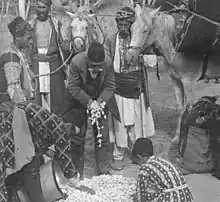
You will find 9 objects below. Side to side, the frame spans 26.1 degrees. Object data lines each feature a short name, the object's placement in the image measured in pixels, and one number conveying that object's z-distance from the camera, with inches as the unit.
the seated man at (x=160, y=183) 142.7
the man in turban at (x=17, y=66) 148.7
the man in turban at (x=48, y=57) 210.2
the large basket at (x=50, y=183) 164.6
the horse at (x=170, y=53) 214.5
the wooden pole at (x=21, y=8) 216.5
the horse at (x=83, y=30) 209.6
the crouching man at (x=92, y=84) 179.9
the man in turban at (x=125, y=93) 209.9
